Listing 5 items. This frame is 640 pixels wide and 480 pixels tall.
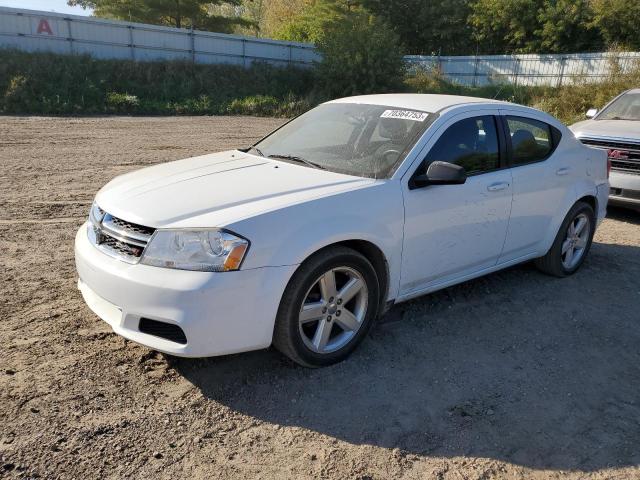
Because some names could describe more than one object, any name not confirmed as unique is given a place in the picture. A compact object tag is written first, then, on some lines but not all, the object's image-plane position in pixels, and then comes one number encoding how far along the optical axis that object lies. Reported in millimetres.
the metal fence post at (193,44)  26156
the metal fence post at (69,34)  23188
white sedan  2988
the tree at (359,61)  25797
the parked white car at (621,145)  7273
